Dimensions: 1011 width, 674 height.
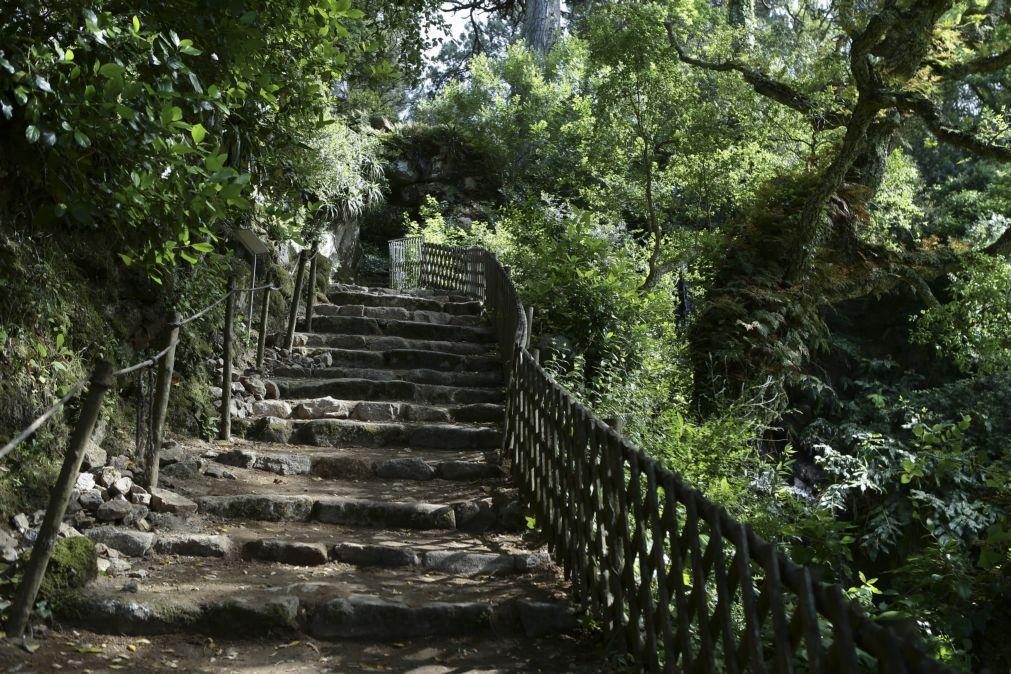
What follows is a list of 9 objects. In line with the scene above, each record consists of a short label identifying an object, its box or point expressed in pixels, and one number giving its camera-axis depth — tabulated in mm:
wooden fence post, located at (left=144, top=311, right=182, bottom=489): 4906
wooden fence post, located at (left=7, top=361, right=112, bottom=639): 3264
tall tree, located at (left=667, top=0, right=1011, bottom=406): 9000
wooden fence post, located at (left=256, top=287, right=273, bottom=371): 8039
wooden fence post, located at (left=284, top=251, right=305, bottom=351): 8898
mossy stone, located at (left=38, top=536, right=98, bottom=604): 3568
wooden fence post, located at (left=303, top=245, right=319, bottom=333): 9625
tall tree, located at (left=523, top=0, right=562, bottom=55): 25156
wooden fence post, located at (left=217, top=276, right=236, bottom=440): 6406
